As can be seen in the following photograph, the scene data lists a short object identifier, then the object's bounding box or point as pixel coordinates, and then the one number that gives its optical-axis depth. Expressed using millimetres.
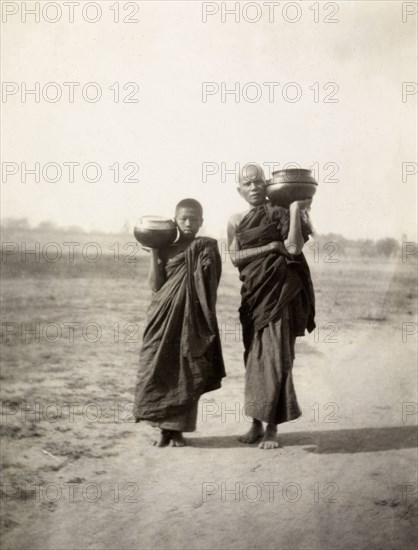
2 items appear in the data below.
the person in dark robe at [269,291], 3361
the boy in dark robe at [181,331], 3283
